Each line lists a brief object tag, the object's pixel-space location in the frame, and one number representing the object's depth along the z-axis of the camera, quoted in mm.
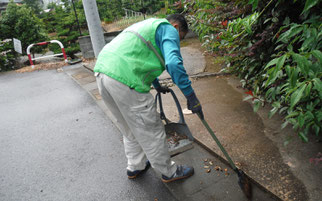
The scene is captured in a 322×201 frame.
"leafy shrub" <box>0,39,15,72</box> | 9828
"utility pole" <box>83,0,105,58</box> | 5004
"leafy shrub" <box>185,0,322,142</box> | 1620
